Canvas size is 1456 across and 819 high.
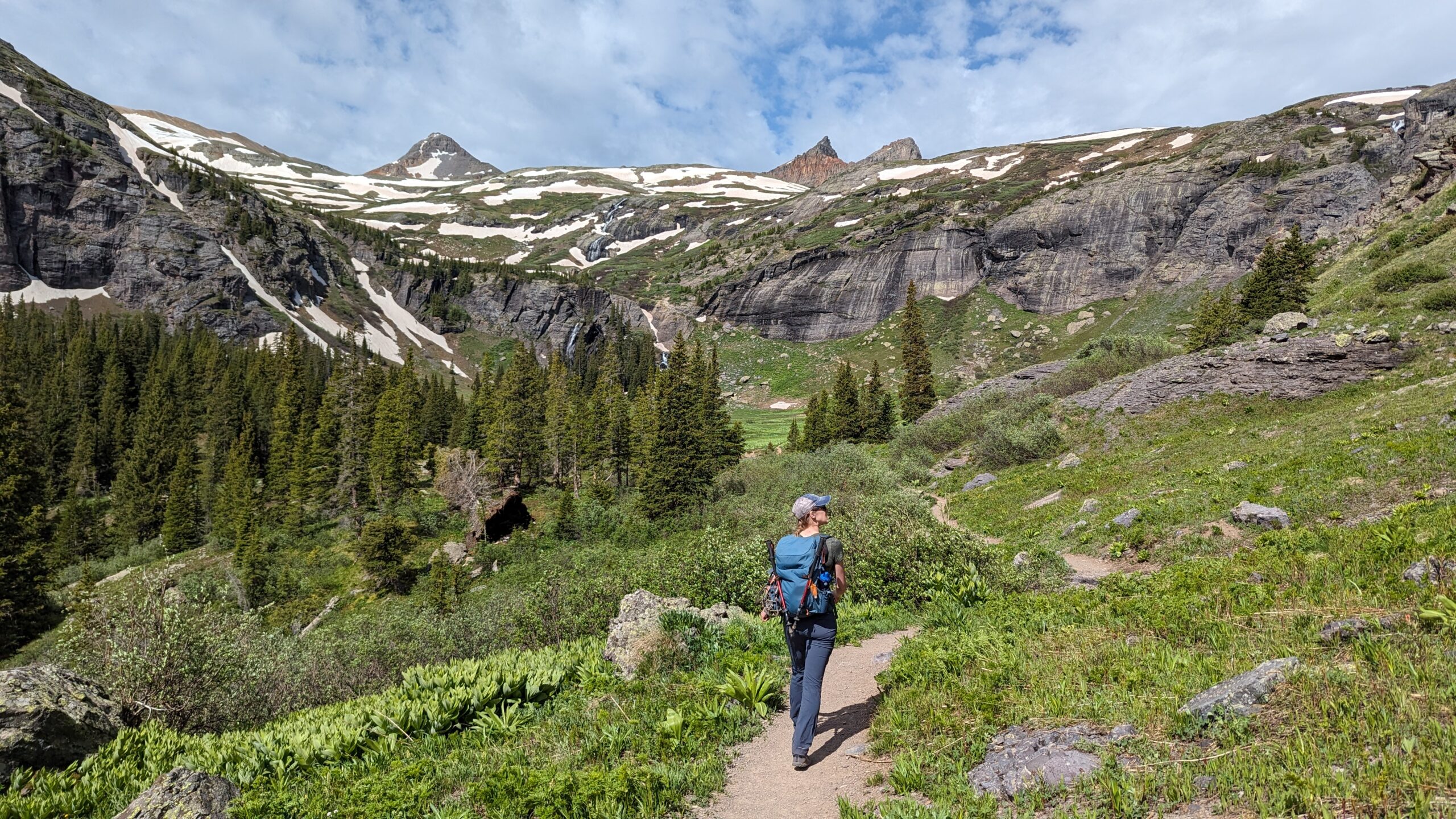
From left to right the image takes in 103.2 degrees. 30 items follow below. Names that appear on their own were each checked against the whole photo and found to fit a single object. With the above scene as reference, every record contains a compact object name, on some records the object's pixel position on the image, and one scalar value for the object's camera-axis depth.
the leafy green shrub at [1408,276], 22.53
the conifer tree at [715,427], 48.72
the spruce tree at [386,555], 34.41
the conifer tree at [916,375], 54.44
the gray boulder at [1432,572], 5.91
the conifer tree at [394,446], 50.62
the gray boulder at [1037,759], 4.48
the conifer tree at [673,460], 39.19
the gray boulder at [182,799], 4.86
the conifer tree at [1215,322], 39.25
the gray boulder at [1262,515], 11.34
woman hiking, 5.81
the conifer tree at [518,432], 56.69
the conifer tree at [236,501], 45.59
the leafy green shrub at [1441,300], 20.06
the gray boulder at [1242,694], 4.55
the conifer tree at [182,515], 48.34
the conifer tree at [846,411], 53.72
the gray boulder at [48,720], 6.65
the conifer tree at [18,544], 29.36
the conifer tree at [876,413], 53.31
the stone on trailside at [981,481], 25.72
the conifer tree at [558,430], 57.78
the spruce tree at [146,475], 51.34
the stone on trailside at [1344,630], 5.26
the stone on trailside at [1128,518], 14.23
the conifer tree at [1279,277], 38.91
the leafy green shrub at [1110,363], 34.84
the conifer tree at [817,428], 55.16
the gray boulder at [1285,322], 24.31
